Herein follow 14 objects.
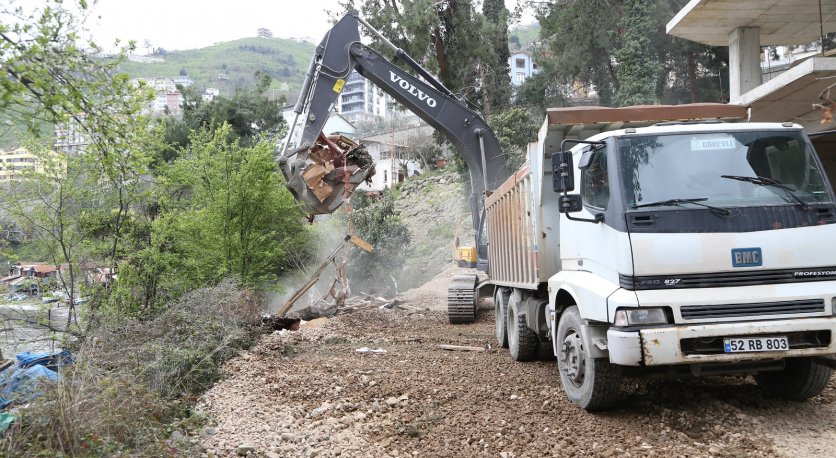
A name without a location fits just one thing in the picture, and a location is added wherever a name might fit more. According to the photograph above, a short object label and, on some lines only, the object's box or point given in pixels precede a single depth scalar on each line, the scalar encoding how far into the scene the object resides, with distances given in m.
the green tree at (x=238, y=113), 32.41
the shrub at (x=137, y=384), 4.61
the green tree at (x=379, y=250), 25.67
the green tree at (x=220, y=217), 14.71
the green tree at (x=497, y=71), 28.11
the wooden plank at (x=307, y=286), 13.67
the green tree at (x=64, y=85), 3.86
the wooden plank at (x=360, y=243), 13.13
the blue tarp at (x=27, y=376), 5.11
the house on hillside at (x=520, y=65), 84.50
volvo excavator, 10.91
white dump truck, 4.80
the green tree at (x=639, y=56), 24.08
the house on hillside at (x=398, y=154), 52.94
